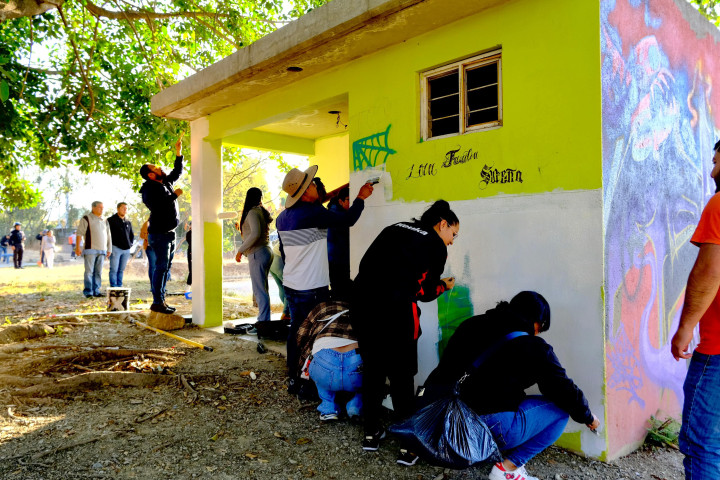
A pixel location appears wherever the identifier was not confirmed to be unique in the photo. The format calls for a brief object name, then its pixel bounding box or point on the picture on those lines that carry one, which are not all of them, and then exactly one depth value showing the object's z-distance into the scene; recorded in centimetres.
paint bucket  884
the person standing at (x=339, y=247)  571
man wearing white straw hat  486
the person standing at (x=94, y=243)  1049
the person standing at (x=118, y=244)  1088
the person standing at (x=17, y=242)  1978
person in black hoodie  281
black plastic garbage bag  267
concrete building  349
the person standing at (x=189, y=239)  993
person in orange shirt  243
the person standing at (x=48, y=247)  2189
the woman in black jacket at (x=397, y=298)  343
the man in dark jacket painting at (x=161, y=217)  760
